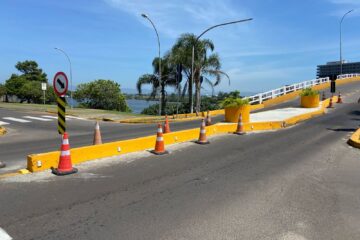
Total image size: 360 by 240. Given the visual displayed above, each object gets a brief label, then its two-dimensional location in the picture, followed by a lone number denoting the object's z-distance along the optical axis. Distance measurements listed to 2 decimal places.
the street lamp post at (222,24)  23.92
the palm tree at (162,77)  38.23
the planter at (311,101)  26.72
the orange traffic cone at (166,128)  15.37
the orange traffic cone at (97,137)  10.87
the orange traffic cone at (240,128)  14.92
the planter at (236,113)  18.61
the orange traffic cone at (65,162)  7.70
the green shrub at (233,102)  18.62
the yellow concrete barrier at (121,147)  7.94
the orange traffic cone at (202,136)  12.31
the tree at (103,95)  66.06
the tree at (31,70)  80.47
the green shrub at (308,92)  26.87
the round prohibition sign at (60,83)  8.87
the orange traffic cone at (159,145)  10.32
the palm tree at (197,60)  34.28
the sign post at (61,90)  8.88
